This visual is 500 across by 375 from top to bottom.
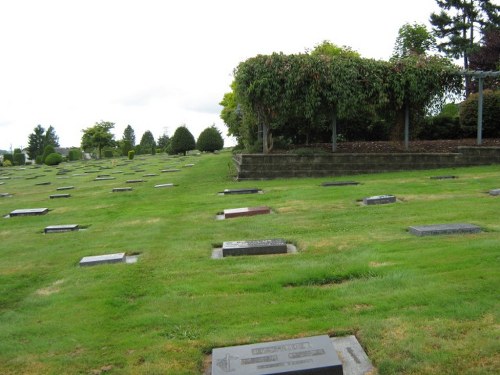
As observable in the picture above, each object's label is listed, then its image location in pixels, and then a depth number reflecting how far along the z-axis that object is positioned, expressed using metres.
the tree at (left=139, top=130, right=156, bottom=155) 59.16
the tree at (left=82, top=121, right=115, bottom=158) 54.44
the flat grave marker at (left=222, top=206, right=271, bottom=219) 8.33
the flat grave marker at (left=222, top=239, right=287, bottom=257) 5.66
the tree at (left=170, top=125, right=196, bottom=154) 39.25
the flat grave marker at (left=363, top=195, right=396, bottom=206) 8.62
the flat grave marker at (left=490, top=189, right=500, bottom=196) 8.73
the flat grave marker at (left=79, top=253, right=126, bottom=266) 5.73
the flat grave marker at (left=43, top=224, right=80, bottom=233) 8.20
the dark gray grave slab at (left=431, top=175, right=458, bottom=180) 12.08
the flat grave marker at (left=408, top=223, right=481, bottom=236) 5.91
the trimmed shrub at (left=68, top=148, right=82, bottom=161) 51.19
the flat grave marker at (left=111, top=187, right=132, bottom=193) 14.06
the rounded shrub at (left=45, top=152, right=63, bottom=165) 38.03
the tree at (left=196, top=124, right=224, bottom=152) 40.31
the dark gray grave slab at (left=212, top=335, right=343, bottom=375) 2.83
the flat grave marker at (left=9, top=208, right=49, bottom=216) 10.45
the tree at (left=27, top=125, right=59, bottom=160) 84.56
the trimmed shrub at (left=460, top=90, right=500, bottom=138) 17.89
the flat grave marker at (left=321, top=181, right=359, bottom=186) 11.80
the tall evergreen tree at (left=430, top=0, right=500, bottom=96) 36.72
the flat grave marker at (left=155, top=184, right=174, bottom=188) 14.25
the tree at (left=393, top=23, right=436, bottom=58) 40.06
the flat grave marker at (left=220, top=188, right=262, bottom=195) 11.69
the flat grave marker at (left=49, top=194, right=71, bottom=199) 13.71
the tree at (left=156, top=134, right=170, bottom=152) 73.70
